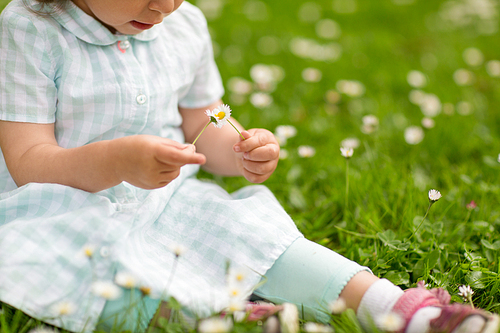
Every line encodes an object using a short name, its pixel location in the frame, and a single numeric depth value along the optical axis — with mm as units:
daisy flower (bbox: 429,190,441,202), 1146
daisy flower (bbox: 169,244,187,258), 924
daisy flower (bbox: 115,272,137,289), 880
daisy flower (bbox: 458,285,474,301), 1005
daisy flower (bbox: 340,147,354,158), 1329
